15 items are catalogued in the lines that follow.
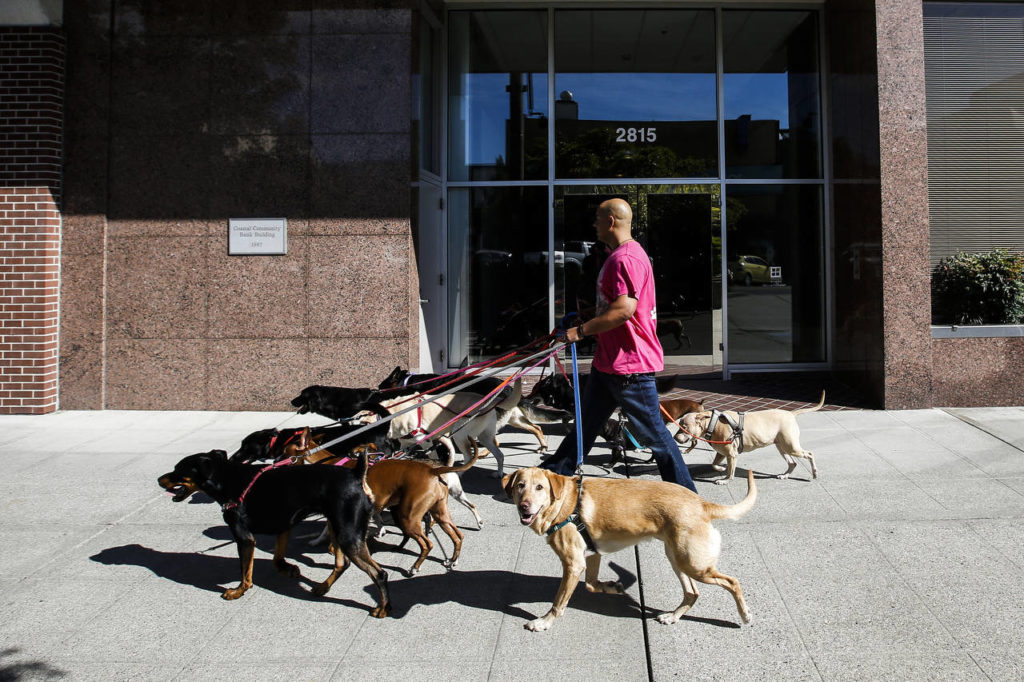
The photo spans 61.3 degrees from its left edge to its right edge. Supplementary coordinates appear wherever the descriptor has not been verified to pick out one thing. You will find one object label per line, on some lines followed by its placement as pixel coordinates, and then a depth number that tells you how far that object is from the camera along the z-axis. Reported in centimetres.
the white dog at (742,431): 637
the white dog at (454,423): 627
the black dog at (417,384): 662
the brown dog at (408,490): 473
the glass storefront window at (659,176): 1143
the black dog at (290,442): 546
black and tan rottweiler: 429
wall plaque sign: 959
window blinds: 998
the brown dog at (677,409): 666
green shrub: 946
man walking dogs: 514
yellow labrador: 396
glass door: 1142
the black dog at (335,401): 645
